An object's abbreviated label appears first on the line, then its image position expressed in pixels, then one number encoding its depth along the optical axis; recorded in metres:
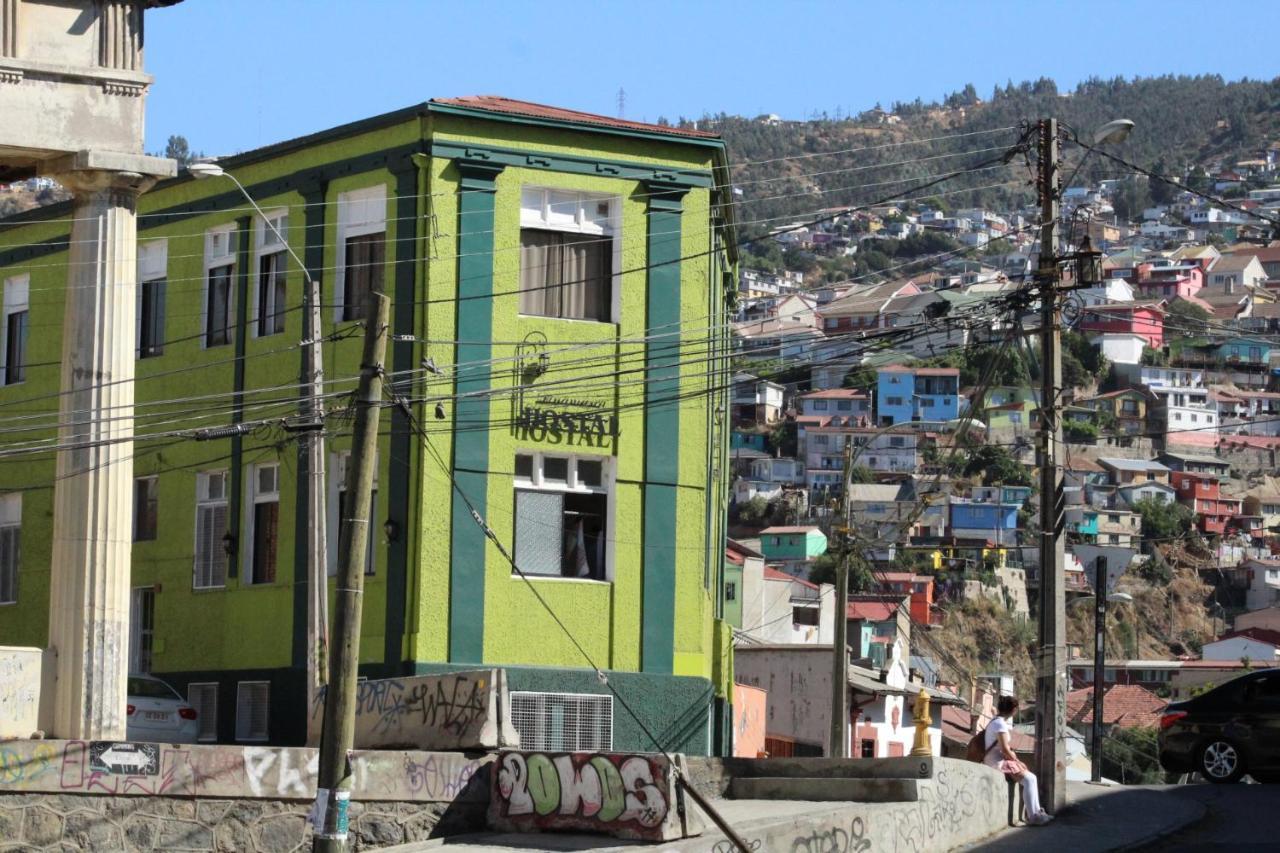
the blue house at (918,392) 187.25
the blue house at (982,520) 167.88
